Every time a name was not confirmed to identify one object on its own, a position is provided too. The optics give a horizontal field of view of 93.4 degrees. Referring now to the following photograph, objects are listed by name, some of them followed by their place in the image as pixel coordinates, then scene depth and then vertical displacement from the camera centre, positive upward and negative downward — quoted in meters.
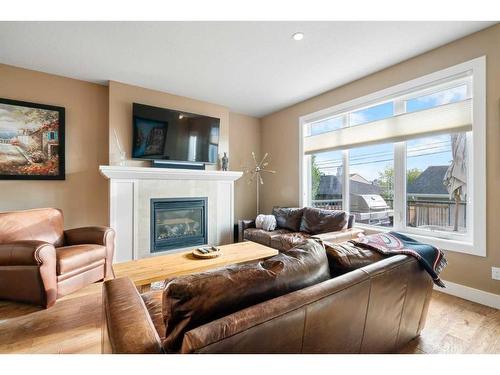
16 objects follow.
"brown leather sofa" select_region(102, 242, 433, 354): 0.72 -0.49
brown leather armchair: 2.00 -0.65
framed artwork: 2.82 +0.58
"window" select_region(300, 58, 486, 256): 2.29 +0.38
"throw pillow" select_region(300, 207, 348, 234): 3.11 -0.45
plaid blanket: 1.37 -0.37
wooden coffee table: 1.79 -0.67
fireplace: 3.51 -0.56
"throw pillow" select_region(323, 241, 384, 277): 1.24 -0.38
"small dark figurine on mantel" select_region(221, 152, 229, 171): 4.18 +0.46
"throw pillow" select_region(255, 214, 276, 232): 3.67 -0.55
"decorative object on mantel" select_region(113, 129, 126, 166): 3.32 +0.50
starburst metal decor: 4.85 +0.36
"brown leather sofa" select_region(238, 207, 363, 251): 2.98 -0.56
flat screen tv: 3.42 +0.81
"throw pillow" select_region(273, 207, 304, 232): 3.62 -0.48
